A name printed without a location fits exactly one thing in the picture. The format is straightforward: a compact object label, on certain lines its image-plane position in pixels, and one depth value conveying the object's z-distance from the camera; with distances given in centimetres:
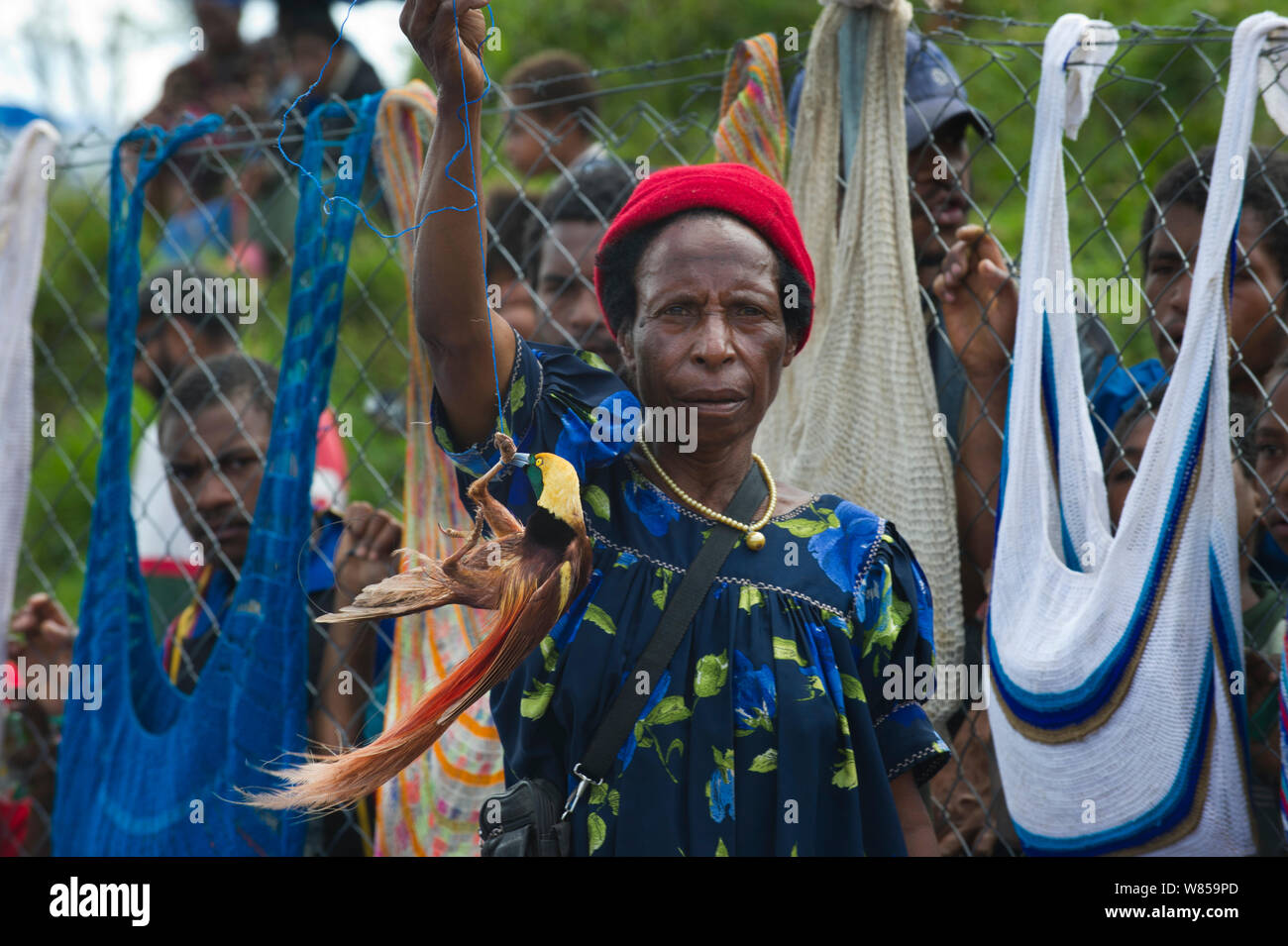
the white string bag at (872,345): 238
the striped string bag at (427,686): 242
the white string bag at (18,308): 291
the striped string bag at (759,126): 261
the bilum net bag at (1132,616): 196
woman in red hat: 168
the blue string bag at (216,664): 248
